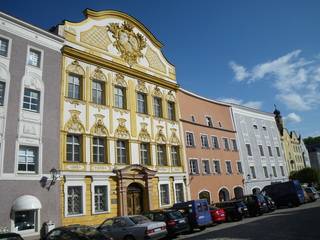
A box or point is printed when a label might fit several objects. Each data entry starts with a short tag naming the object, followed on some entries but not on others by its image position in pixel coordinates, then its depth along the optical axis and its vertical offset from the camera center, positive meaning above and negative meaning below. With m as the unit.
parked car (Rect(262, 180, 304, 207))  32.88 +1.54
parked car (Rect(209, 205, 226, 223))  22.58 +0.04
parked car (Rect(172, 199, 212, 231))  19.61 +0.27
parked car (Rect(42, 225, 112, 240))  11.66 -0.20
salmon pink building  32.38 +6.98
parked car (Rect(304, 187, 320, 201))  37.31 +1.51
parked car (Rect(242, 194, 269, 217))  26.83 +0.58
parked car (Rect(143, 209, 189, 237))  17.31 +0.02
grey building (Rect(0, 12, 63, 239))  17.59 +5.94
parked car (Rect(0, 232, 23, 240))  11.73 -0.09
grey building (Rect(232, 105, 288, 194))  41.62 +8.60
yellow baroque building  21.70 +7.52
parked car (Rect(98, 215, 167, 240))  15.00 -0.25
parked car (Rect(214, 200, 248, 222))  24.06 +0.27
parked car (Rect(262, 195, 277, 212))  29.17 +0.54
